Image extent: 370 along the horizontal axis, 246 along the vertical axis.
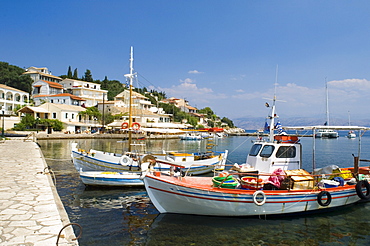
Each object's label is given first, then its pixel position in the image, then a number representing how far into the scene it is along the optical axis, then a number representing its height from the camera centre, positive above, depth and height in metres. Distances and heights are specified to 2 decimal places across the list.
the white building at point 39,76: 85.01 +15.79
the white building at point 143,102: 84.44 +7.56
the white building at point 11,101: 55.87 +5.63
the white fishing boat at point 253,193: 9.88 -2.49
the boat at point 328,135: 89.81 -2.15
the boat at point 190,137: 69.76 -2.60
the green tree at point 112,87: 100.36 +15.74
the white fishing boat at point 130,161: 17.41 -2.40
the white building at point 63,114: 59.94 +2.63
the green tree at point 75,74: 101.88 +19.46
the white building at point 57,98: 72.69 +7.32
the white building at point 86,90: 82.31 +10.95
